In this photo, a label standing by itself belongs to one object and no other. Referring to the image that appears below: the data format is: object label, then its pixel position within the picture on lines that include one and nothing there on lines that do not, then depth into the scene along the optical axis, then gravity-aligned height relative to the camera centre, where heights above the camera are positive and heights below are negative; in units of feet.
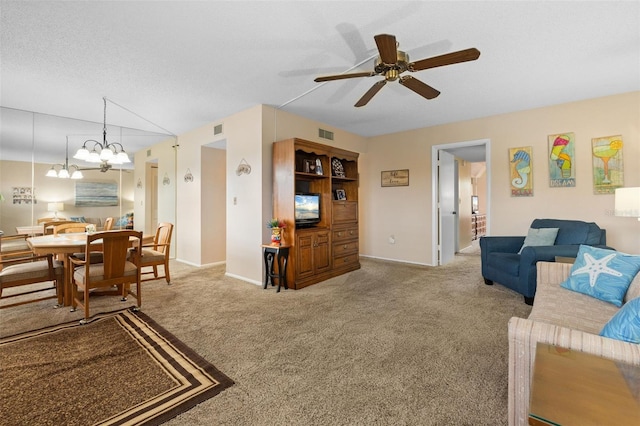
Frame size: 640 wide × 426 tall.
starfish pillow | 6.35 -1.53
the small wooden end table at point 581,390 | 2.77 -2.01
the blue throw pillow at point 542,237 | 11.89 -1.13
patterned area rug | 5.16 -3.59
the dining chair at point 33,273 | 9.14 -1.97
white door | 17.70 +0.37
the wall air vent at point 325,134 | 16.94 +4.84
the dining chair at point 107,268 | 8.98 -1.82
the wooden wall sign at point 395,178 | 18.61 +2.35
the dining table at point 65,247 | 9.33 -1.05
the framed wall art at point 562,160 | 13.34 +2.42
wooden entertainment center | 13.06 +0.34
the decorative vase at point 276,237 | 12.83 -1.08
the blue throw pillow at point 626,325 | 3.81 -1.61
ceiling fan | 6.58 +3.89
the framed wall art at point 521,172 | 14.38 +2.05
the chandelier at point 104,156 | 13.02 +2.79
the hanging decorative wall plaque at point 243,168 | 14.12 +2.33
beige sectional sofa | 3.70 -2.11
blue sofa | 10.05 -1.63
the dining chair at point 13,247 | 11.43 -1.33
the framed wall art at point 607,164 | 12.36 +2.06
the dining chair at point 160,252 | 12.91 -1.82
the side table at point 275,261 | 12.64 -2.20
